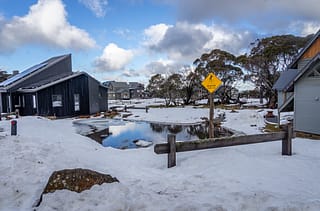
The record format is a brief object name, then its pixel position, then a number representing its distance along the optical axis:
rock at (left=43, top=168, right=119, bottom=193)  3.54
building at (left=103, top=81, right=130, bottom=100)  78.36
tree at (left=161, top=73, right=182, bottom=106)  34.06
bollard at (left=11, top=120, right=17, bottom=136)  8.10
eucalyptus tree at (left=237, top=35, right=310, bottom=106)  24.20
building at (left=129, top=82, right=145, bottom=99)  82.07
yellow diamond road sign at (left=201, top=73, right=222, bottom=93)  8.12
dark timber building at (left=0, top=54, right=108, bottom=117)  18.38
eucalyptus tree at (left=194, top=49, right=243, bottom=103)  31.88
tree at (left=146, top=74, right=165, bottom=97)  35.31
